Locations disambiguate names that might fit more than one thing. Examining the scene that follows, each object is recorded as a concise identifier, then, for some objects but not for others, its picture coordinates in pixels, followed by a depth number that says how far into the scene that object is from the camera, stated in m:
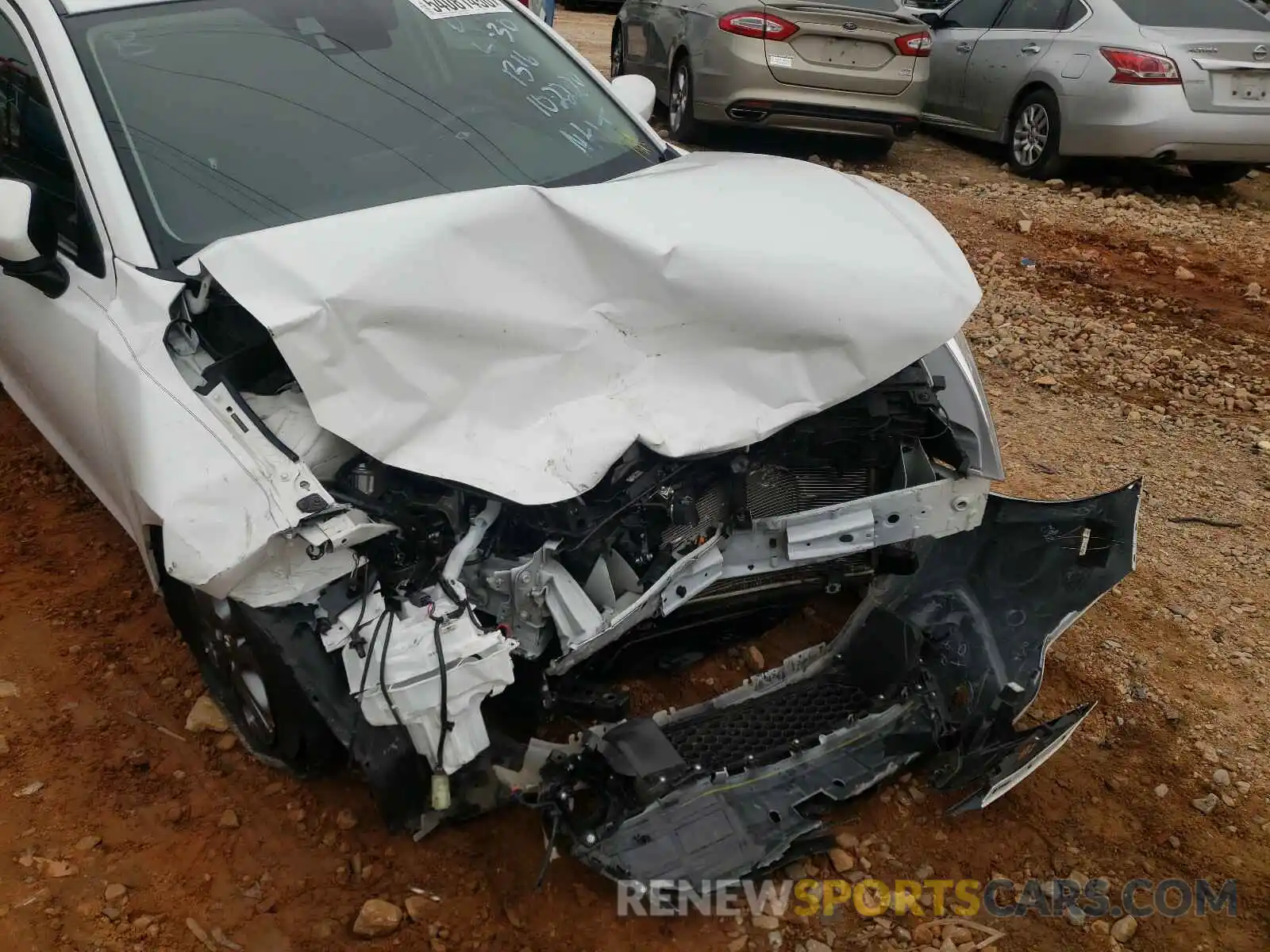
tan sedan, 7.24
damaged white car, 2.07
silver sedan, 6.99
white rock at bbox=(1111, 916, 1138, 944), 2.34
